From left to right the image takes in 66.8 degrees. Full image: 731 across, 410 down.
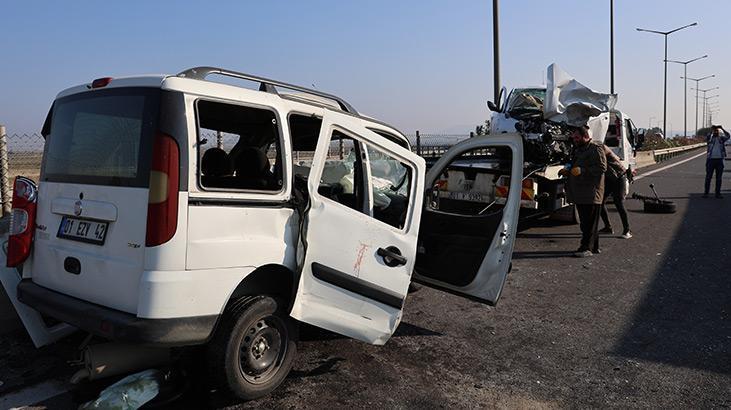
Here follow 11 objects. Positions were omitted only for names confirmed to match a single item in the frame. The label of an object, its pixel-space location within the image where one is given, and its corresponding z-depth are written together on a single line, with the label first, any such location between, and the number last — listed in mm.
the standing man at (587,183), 7543
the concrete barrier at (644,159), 27539
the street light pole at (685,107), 57775
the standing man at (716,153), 12742
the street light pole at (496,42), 12859
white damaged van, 2908
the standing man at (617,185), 8789
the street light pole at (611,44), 26016
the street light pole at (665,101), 40612
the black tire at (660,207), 11602
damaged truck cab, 8484
